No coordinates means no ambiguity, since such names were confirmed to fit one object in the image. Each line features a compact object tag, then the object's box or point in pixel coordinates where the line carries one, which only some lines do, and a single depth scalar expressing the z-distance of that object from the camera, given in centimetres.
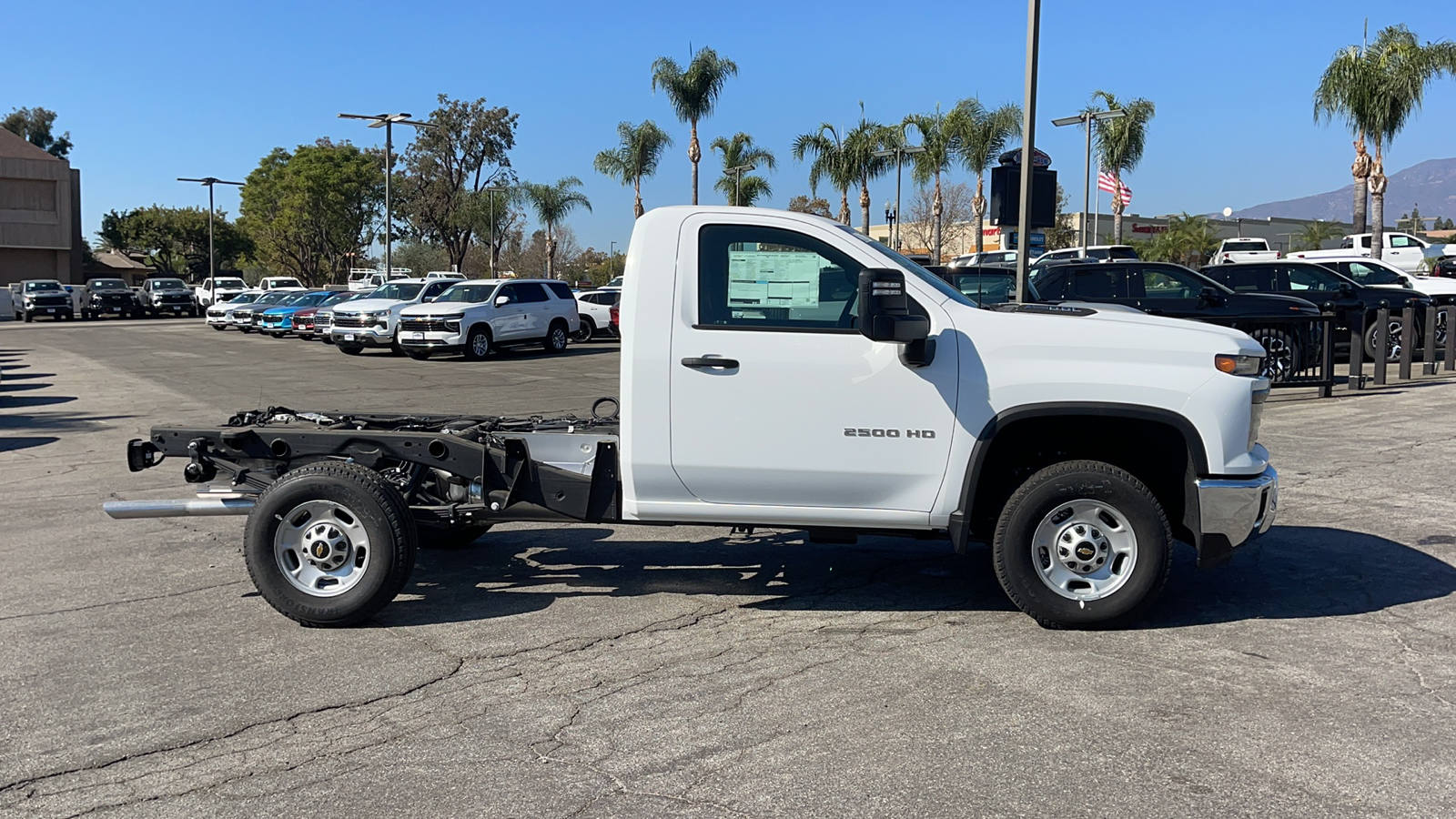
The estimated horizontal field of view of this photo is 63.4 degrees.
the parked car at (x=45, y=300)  5141
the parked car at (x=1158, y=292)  1698
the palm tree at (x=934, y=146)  4638
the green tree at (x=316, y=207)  7744
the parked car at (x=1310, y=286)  1977
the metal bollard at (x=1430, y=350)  1847
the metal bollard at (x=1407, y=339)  1708
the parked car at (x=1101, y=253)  3194
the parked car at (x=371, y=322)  2712
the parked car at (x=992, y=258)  2898
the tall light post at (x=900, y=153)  3942
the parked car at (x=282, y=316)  3641
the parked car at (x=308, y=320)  3450
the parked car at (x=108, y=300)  5266
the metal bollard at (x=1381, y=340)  1619
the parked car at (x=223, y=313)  4145
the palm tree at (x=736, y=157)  5156
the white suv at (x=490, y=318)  2550
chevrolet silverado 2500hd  560
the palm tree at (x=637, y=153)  5112
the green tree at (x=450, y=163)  7194
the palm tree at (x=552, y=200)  6391
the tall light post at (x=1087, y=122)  3506
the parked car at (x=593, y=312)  3372
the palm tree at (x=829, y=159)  4722
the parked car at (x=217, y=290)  5016
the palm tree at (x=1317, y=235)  6531
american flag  5075
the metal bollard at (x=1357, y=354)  1598
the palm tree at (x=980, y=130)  4591
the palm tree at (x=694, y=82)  4650
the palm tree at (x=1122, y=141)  5075
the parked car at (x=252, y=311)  3958
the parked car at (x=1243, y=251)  3304
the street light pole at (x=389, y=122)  3807
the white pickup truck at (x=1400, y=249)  4175
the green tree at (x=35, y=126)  10056
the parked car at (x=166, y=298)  5447
